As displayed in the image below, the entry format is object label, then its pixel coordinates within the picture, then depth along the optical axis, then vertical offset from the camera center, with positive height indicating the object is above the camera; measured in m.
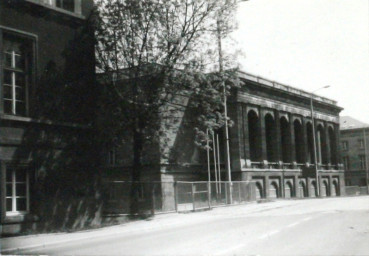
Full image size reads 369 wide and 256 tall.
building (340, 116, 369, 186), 88.94 +4.14
